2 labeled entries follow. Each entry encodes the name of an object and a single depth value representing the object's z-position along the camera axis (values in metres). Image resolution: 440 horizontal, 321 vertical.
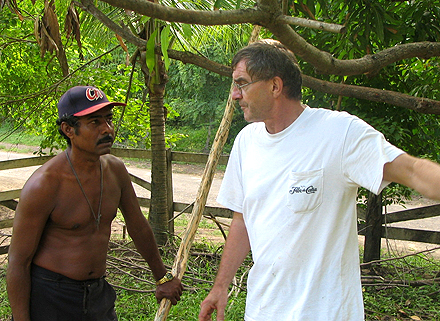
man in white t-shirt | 1.84
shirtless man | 2.34
